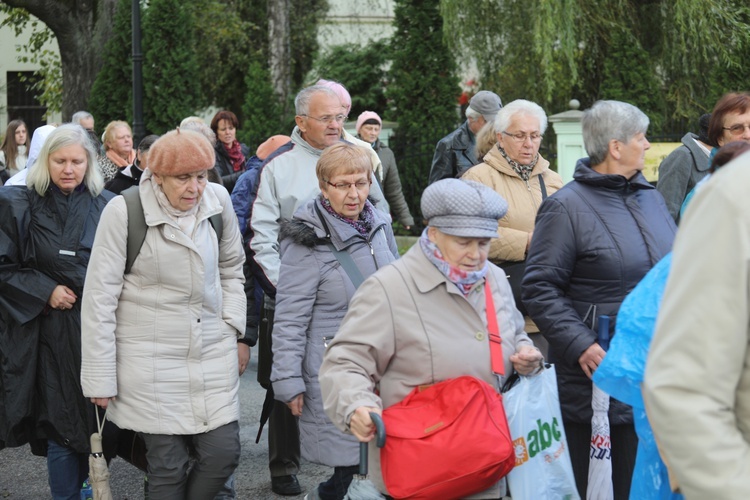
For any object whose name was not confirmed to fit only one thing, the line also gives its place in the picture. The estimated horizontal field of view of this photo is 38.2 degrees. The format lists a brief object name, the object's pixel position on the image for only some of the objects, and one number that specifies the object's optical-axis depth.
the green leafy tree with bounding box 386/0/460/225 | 16.02
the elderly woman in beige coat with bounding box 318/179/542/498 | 3.44
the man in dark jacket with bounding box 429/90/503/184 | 8.49
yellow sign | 12.33
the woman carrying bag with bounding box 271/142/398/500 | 4.58
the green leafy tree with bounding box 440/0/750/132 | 14.75
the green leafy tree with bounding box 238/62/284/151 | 17.99
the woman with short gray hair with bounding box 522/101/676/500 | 4.38
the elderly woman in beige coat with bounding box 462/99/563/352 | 5.62
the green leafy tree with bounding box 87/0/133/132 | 17.00
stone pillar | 13.80
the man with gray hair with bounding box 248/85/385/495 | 5.61
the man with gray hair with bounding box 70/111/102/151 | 11.00
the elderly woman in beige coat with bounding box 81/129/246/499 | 4.60
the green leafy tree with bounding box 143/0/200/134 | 16.45
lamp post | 15.27
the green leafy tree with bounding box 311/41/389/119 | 22.14
